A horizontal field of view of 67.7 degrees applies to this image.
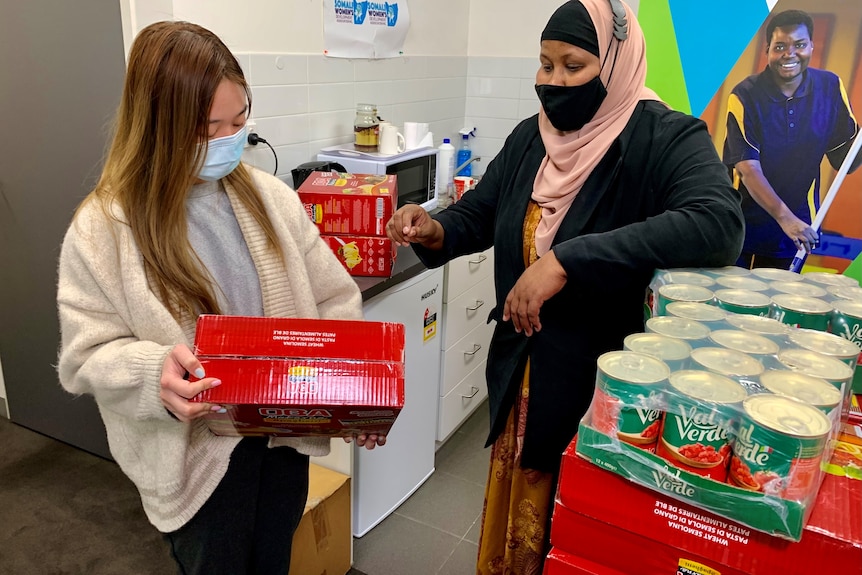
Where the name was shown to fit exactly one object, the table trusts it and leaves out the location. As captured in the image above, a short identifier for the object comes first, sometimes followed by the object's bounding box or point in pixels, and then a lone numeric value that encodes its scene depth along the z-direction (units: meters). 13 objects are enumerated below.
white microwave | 2.32
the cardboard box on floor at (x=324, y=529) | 1.77
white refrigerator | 2.11
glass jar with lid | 2.48
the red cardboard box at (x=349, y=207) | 1.88
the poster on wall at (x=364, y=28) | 2.44
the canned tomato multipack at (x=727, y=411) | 0.68
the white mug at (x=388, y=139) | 2.47
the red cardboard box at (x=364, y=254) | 1.92
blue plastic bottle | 3.41
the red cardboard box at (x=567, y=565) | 0.82
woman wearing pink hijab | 1.12
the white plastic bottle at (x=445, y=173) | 2.92
